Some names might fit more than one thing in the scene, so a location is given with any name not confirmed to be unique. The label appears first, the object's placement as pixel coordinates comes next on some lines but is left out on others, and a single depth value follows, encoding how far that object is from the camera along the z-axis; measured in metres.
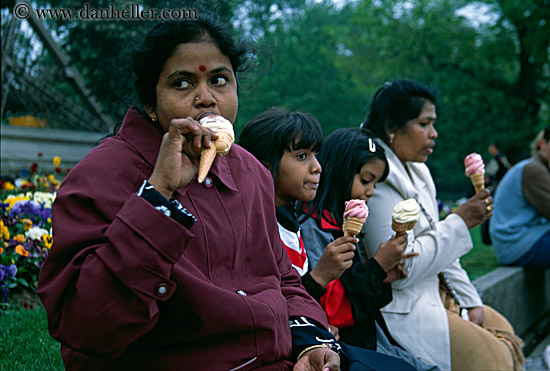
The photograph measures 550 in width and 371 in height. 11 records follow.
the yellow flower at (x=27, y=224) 4.32
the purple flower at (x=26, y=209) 4.66
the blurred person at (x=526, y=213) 6.24
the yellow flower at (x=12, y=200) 4.80
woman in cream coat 3.49
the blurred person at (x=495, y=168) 12.07
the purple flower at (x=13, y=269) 3.68
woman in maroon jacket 1.54
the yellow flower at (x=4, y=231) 4.01
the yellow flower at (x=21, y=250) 3.81
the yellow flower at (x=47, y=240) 4.09
